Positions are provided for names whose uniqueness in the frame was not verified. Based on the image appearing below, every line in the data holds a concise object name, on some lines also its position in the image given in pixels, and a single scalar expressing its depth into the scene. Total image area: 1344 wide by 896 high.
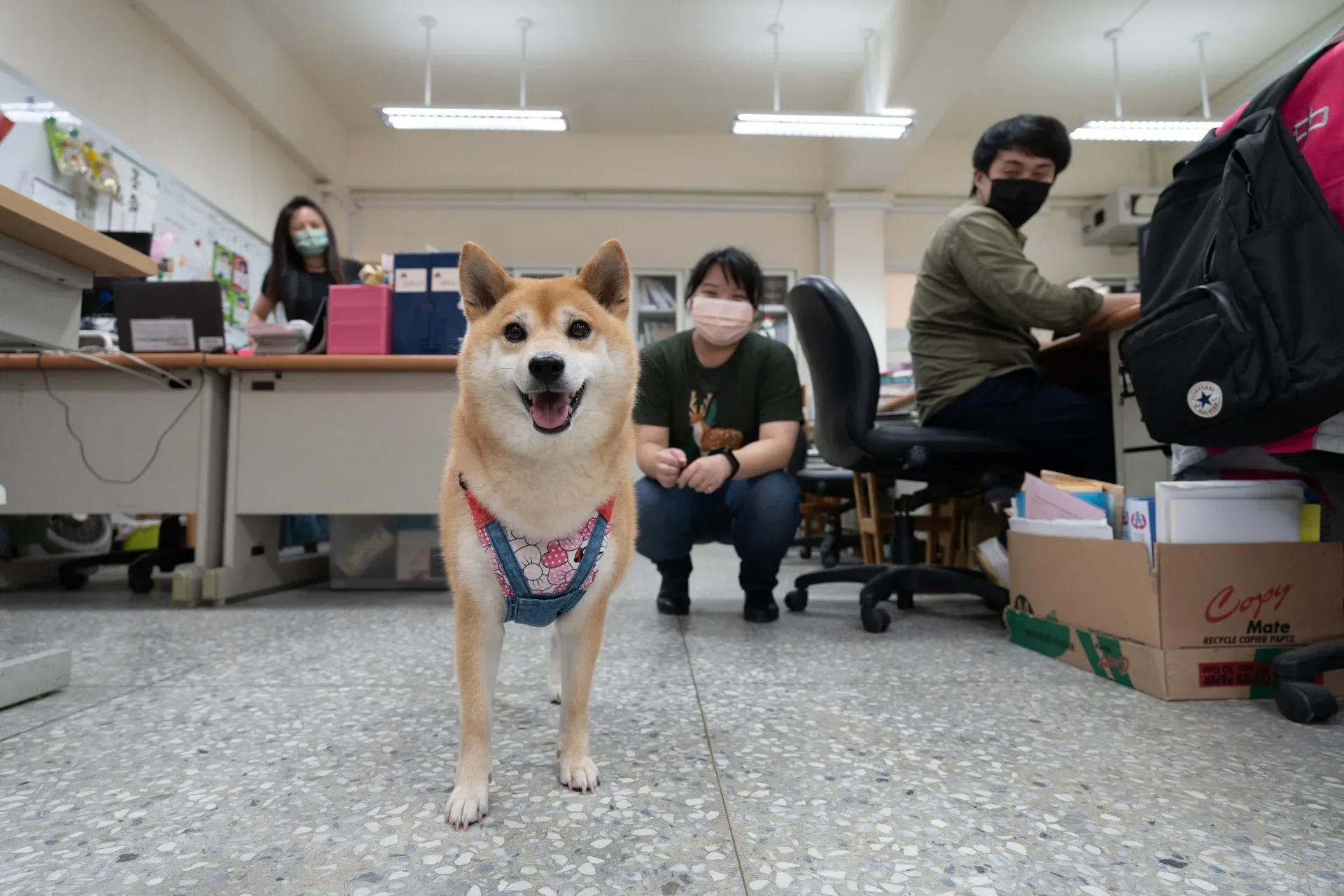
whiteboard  3.25
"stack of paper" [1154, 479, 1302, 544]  1.33
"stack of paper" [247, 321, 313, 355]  2.52
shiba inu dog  0.92
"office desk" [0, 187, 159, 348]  1.24
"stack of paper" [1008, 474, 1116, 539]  1.51
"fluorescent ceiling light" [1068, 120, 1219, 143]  5.22
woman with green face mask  3.20
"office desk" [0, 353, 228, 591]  2.41
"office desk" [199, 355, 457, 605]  2.48
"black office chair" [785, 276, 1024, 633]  1.92
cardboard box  1.29
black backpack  1.04
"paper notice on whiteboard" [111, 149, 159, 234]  3.83
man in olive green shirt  1.85
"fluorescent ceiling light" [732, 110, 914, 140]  5.02
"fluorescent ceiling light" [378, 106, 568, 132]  5.00
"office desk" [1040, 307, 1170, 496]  1.67
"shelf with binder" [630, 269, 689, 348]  6.75
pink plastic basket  2.52
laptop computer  2.52
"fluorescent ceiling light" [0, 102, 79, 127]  3.19
